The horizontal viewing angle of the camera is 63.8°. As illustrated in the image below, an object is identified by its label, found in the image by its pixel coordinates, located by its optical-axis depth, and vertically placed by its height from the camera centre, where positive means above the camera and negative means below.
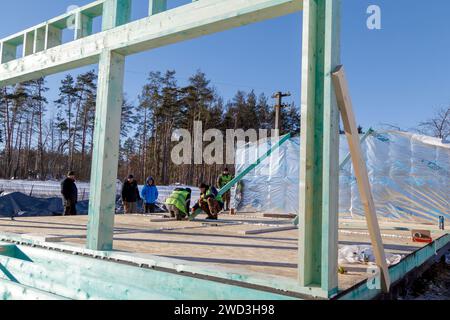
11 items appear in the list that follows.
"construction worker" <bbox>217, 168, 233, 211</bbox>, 10.84 +0.49
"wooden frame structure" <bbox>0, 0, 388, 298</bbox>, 2.21 +1.04
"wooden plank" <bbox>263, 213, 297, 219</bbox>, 10.44 -0.55
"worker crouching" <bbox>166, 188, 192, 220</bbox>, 7.55 -0.21
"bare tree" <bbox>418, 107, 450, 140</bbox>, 28.06 +5.77
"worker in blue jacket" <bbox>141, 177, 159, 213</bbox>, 11.45 -0.07
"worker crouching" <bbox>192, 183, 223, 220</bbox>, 8.16 -0.16
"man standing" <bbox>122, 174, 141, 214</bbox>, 10.80 -0.03
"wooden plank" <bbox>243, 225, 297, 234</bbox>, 5.60 -0.56
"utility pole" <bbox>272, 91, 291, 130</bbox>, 18.72 +5.21
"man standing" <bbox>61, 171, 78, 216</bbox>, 9.34 -0.14
